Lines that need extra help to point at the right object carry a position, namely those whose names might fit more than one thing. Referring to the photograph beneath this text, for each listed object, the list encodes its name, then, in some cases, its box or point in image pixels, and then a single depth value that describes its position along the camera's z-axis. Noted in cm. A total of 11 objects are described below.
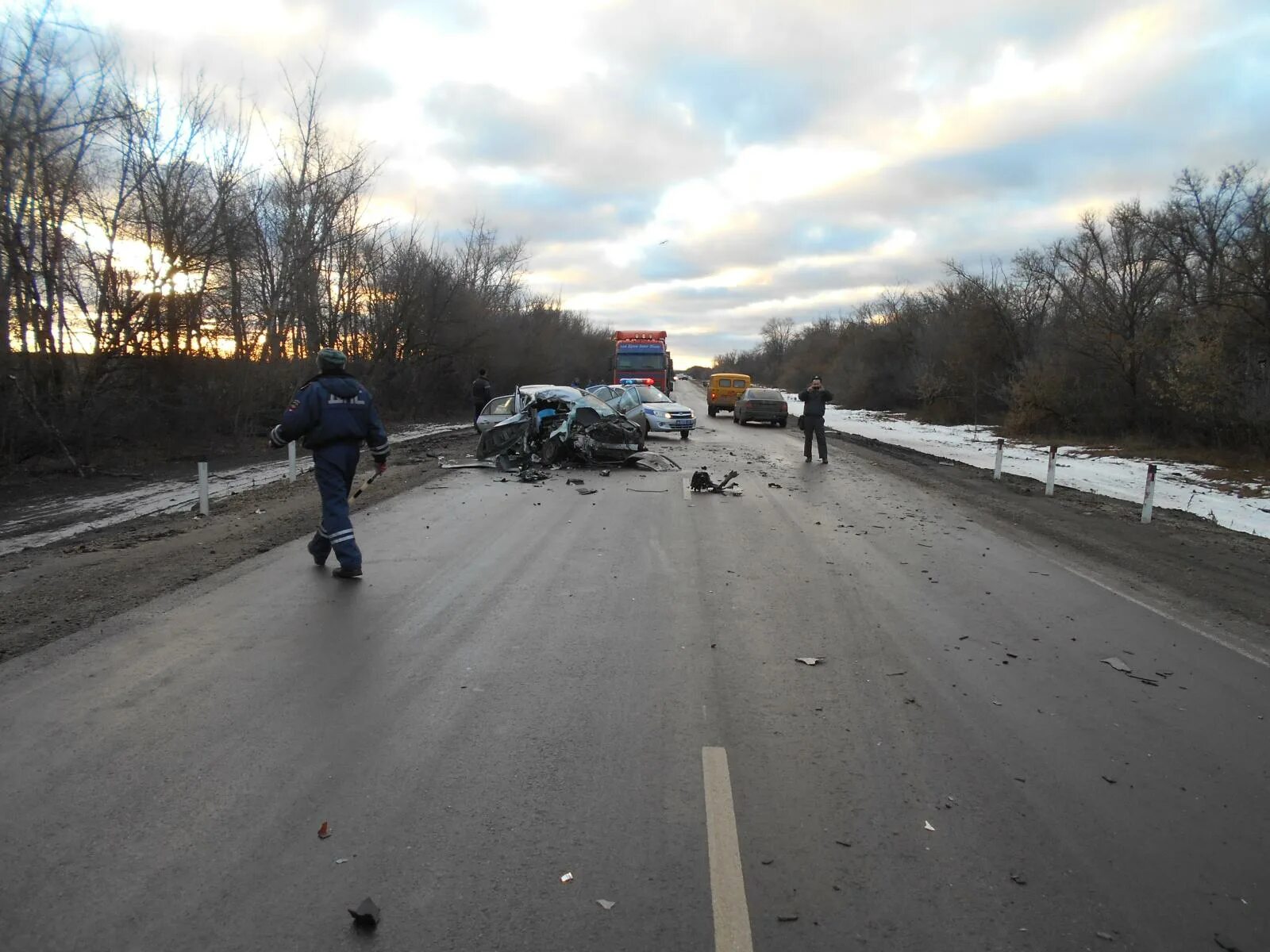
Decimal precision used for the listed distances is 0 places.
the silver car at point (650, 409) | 2527
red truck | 3712
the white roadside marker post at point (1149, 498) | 1196
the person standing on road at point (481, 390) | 2911
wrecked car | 1669
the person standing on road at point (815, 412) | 1847
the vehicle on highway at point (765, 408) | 3341
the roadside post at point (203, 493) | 1148
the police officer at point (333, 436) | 743
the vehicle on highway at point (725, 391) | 4253
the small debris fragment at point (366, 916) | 272
